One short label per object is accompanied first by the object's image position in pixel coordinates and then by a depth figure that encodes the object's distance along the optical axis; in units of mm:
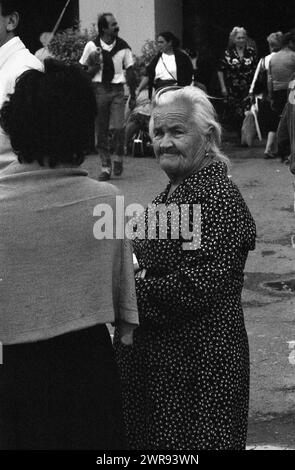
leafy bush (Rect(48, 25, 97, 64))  16469
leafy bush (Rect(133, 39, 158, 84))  16141
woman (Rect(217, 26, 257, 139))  16203
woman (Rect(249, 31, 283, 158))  15117
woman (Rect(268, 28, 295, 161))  14008
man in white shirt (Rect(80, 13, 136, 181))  13547
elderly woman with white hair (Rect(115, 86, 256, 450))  3641
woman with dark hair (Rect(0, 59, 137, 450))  3168
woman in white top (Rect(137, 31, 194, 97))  14383
